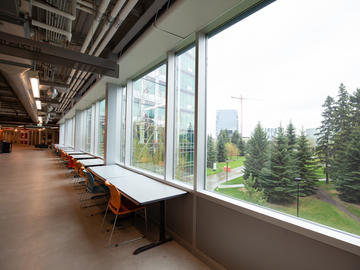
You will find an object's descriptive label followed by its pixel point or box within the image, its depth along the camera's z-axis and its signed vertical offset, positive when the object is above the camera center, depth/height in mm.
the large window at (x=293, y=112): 1368 +269
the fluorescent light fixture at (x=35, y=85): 3623 +1168
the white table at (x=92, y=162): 5036 -839
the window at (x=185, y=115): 2752 +381
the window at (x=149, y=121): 3525 +372
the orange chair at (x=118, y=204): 2332 -1030
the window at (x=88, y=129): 8552 +362
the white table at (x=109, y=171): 3464 -805
